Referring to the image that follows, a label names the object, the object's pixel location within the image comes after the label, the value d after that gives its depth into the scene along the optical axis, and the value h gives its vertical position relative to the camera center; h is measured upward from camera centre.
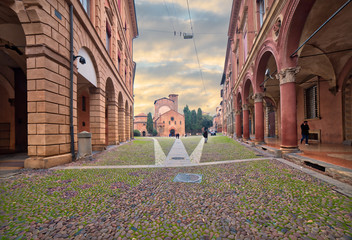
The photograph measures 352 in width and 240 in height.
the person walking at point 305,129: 10.32 -0.48
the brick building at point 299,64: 6.72 +3.58
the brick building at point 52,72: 5.37 +2.49
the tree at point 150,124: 61.22 -0.16
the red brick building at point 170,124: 58.53 -0.20
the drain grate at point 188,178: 4.37 -1.59
